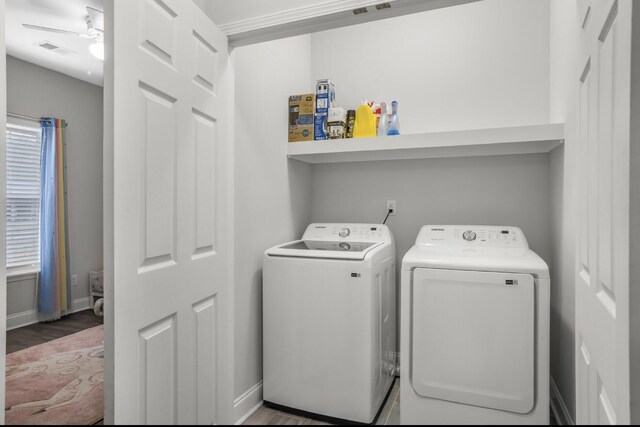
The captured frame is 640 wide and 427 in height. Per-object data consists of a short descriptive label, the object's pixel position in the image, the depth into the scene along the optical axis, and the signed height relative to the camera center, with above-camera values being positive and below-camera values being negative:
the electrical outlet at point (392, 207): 2.62 +0.03
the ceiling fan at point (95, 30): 2.63 +1.32
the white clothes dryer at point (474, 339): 1.68 -0.59
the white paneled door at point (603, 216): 0.67 -0.01
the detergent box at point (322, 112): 2.46 +0.64
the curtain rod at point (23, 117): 3.53 +0.89
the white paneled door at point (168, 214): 1.06 -0.01
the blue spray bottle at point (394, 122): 2.32 +0.55
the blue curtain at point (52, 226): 3.73 -0.15
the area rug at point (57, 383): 2.05 -1.09
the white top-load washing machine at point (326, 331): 1.92 -0.63
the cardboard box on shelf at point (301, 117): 2.46 +0.61
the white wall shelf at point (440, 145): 1.96 +0.37
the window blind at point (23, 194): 3.62 +0.17
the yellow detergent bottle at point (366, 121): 2.41 +0.57
